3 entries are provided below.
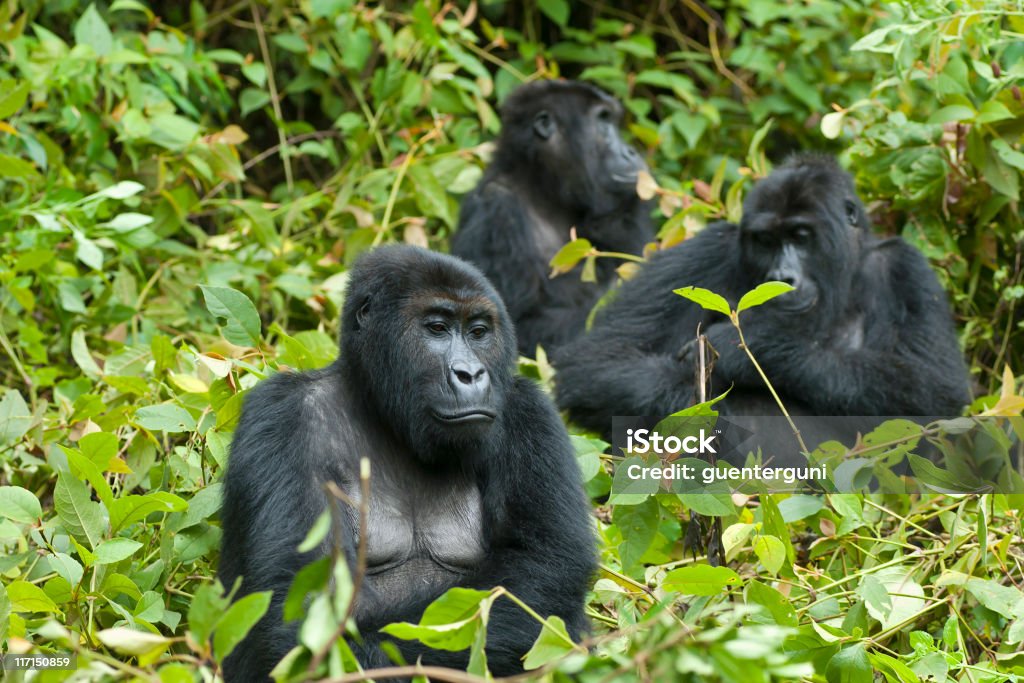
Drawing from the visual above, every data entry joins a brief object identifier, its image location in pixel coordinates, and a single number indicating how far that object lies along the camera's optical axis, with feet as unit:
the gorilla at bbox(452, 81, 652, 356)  47.03
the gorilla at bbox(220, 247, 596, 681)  21.83
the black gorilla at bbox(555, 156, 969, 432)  35.04
